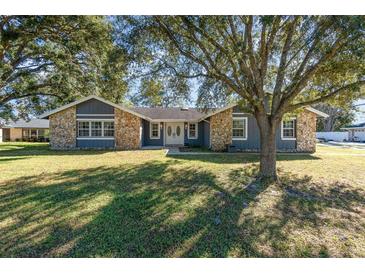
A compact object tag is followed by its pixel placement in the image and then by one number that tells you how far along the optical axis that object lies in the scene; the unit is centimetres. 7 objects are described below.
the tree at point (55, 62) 1041
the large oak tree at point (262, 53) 695
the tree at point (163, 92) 1055
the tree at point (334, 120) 4653
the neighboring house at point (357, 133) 3622
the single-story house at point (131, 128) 1692
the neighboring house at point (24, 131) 3397
